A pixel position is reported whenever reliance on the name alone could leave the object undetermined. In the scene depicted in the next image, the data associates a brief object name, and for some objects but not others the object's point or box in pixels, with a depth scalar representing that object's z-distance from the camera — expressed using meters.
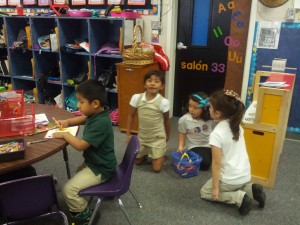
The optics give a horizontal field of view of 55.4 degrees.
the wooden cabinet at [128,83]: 3.15
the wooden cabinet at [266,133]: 2.13
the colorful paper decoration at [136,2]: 3.54
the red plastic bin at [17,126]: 1.60
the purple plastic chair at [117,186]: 1.57
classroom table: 1.31
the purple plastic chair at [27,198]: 1.30
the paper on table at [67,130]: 1.64
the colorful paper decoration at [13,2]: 4.56
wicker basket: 3.11
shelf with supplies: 3.66
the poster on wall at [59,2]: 4.11
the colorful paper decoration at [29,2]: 4.39
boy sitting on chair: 1.61
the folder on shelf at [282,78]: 2.48
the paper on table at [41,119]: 1.82
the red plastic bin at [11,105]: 1.74
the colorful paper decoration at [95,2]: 3.82
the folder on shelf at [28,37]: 3.92
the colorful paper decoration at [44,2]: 4.23
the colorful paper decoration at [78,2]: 3.98
